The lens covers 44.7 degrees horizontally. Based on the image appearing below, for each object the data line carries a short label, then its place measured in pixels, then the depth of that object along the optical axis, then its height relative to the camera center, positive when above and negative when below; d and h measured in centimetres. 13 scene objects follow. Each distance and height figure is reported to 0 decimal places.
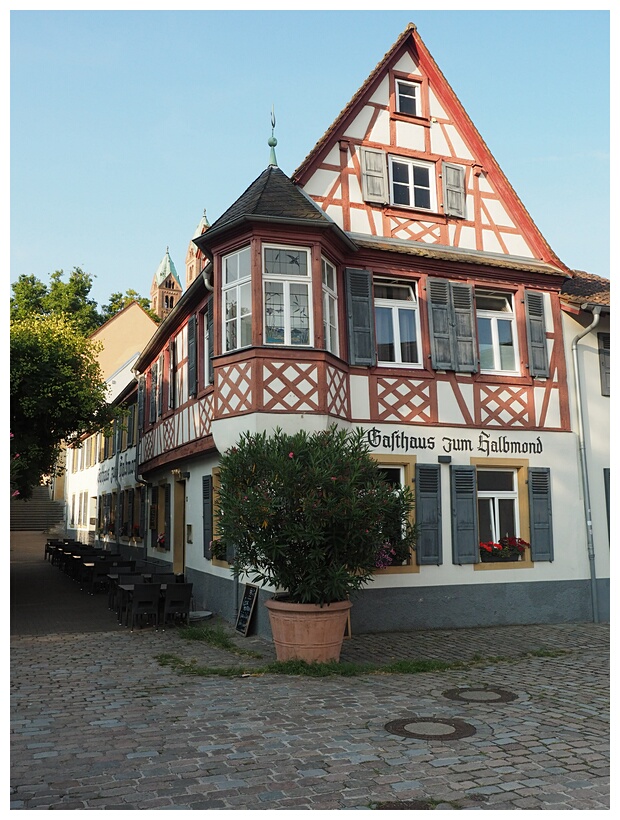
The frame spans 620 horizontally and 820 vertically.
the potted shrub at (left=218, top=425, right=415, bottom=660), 884 -41
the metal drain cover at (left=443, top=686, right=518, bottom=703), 774 -219
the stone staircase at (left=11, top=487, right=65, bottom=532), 4515 -123
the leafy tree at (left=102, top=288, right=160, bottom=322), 4528 +1143
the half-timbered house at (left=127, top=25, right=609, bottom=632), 1156 +239
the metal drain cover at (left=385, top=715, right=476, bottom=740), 633 -209
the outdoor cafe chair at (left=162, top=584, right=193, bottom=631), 1262 -180
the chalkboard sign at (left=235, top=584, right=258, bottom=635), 1161 -185
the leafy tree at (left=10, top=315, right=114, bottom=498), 1631 +230
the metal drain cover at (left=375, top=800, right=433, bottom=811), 471 -199
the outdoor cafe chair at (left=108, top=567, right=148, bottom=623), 1398 -179
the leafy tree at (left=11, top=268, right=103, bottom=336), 3775 +1028
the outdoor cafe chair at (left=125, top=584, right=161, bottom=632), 1239 -179
